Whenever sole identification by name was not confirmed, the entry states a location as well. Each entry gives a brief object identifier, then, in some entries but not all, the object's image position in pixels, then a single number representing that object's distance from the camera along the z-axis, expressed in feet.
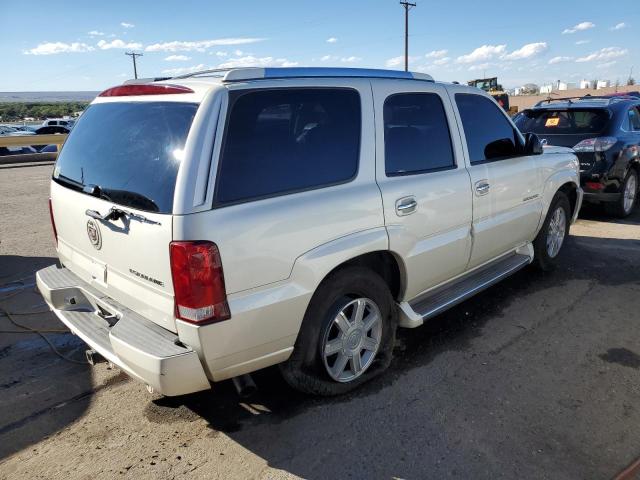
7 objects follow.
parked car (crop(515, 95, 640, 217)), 24.16
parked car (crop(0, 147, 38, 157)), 67.93
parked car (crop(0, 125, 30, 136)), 100.49
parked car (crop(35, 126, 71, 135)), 101.16
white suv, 7.80
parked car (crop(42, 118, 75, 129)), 117.04
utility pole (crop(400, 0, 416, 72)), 147.43
